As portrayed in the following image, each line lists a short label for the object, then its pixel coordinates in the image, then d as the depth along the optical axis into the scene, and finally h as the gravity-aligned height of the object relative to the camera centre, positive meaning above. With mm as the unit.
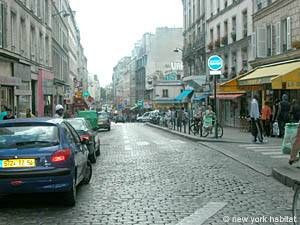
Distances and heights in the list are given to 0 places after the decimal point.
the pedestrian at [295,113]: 23253 -377
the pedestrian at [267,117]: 25859 -590
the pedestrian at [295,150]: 6957 -577
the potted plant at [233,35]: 40375 +5026
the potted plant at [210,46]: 47172 +5013
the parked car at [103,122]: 43375 -1247
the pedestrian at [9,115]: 18645 -283
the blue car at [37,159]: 8578 -820
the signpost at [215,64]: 24828 +1811
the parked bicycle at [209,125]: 27547 -1016
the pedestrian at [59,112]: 21903 -226
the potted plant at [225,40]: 42644 +4942
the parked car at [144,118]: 76719 -1855
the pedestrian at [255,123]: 21547 -729
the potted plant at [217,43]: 44650 +4974
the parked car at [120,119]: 96288 -2327
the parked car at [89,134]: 15950 -842
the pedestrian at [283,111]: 23750 -318
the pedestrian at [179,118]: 38334 -912
